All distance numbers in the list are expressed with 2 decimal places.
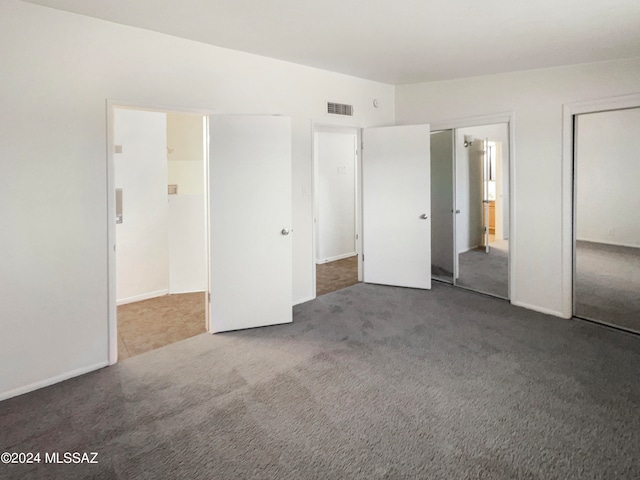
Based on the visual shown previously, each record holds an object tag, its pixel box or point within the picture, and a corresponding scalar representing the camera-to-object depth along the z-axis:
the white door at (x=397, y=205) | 4.41
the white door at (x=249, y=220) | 3.17
